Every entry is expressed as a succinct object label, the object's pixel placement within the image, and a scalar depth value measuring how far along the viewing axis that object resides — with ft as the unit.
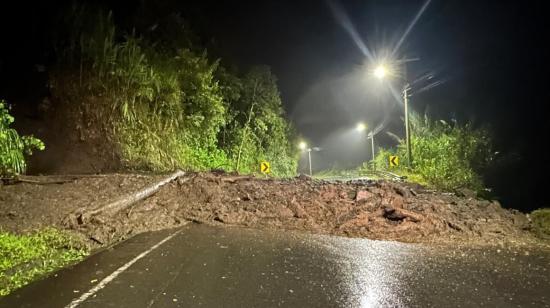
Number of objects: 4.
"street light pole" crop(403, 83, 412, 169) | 77.10
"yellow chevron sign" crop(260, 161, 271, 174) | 87.30
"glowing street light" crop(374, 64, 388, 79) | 78.29
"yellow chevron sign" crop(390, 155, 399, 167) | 85.11
